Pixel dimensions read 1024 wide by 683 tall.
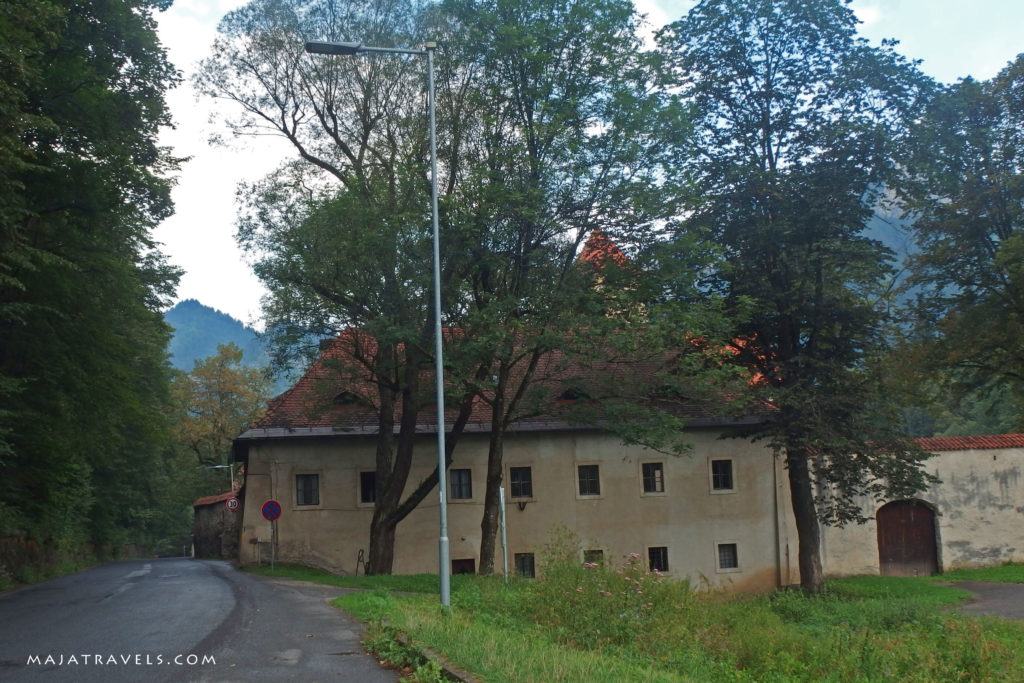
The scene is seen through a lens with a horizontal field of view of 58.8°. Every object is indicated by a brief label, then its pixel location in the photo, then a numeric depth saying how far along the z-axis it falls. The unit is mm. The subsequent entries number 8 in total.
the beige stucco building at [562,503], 29609
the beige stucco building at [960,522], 30625
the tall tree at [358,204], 21672
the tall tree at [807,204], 24328
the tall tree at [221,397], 55406
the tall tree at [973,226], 26172
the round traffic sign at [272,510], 26500
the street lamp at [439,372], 14143
